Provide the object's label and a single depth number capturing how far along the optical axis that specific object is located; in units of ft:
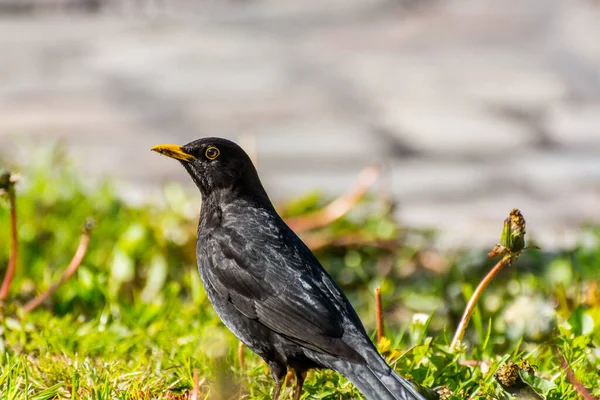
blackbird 21.12
